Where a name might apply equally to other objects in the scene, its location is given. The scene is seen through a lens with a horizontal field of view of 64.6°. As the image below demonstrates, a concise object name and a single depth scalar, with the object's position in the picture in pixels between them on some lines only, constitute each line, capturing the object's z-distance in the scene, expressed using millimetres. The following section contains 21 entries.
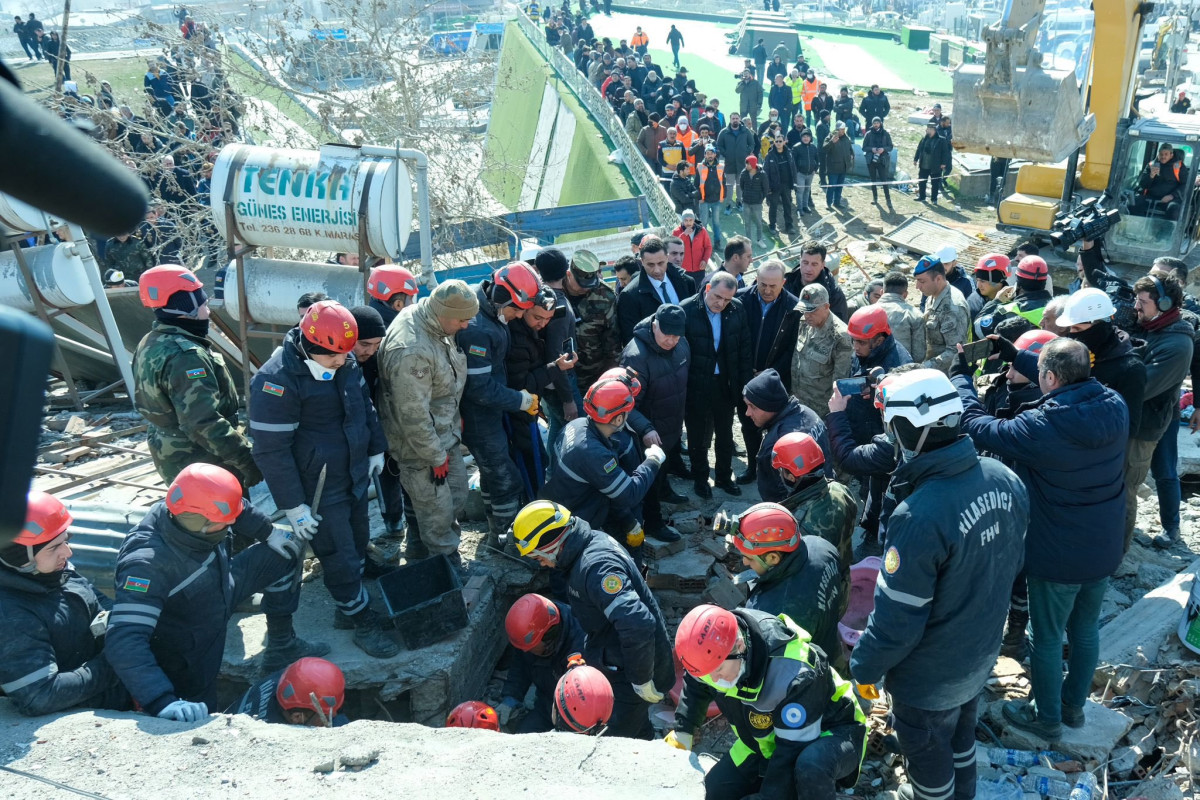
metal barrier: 14969
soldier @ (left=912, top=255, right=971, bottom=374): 7082
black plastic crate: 5414
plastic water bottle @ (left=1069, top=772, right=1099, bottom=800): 4383
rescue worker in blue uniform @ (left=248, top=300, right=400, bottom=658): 5043
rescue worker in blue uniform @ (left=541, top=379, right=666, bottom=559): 5582
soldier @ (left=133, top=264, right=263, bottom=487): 5285
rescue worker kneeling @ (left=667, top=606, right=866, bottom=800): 3637
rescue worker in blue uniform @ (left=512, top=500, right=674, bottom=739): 4773
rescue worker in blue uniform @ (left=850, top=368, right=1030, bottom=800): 3680
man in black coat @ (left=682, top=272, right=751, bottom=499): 7055
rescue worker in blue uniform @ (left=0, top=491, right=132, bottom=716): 4043
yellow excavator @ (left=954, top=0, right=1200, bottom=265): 10789
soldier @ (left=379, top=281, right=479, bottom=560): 5547
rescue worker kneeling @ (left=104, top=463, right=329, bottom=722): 4180
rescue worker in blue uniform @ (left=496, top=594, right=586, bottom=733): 5133
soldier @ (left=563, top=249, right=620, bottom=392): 7207
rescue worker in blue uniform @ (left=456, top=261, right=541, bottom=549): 6090
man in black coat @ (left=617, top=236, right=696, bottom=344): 7395
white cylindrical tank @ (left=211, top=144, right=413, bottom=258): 7000
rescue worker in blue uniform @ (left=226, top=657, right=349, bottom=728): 4660
